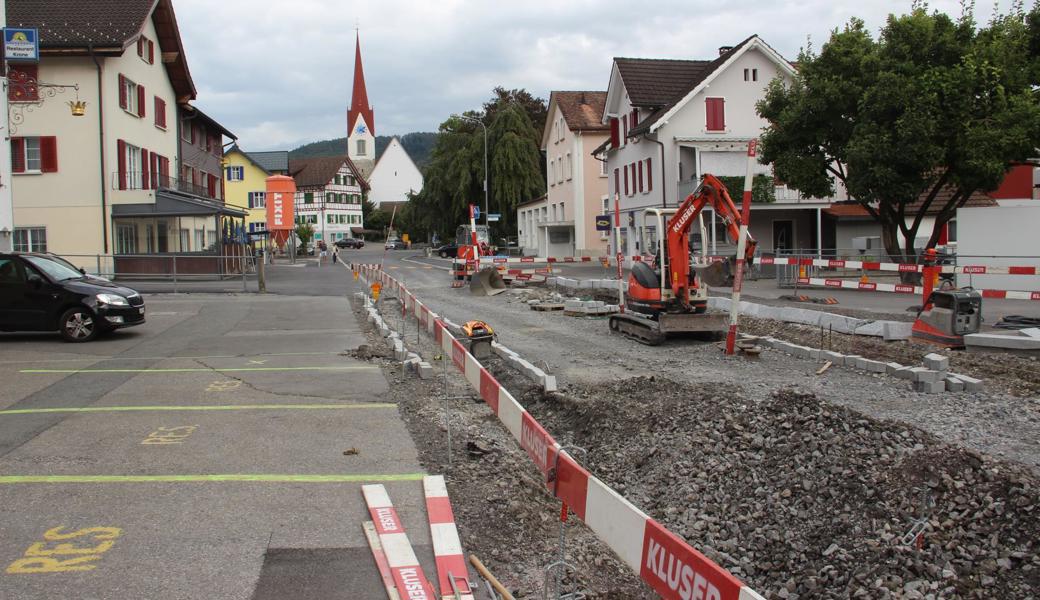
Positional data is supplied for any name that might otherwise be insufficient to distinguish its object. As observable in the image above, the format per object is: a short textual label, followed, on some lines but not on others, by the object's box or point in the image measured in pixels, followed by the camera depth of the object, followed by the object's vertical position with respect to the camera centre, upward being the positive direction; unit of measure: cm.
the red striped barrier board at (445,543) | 486 -174
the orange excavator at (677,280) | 1514 -42
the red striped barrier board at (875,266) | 1800 -29
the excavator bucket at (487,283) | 2845 -76
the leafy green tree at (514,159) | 6775 +762
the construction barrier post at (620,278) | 1938 -46
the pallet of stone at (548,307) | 2238 -122
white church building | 13900 +1356
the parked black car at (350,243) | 9700 +199
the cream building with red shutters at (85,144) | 3334 +462
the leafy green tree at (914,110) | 2431 +411
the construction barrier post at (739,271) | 1373 -25
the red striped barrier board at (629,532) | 306 -111
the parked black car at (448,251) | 6657 +67
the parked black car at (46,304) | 1605 -69
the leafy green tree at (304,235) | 8069 +249
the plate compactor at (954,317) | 1325 -97
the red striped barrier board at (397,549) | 480 -174
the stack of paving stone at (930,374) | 1015 -145
